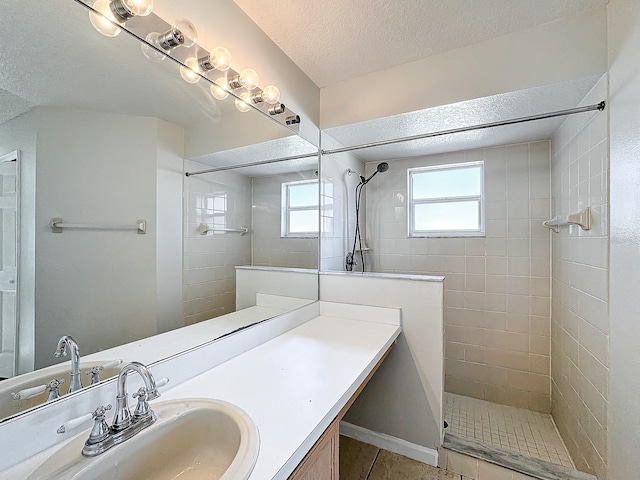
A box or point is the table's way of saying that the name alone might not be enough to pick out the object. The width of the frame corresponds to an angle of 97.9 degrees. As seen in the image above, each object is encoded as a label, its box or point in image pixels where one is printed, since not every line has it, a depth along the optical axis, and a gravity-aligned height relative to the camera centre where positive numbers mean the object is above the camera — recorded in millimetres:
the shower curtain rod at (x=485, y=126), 1350 +658
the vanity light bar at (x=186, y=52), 882 +728
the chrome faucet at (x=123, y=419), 666 -470
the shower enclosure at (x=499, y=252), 1582 -102
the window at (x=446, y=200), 2553 +380
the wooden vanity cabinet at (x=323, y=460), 758 -656
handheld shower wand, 2594 +119
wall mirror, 745 +169
